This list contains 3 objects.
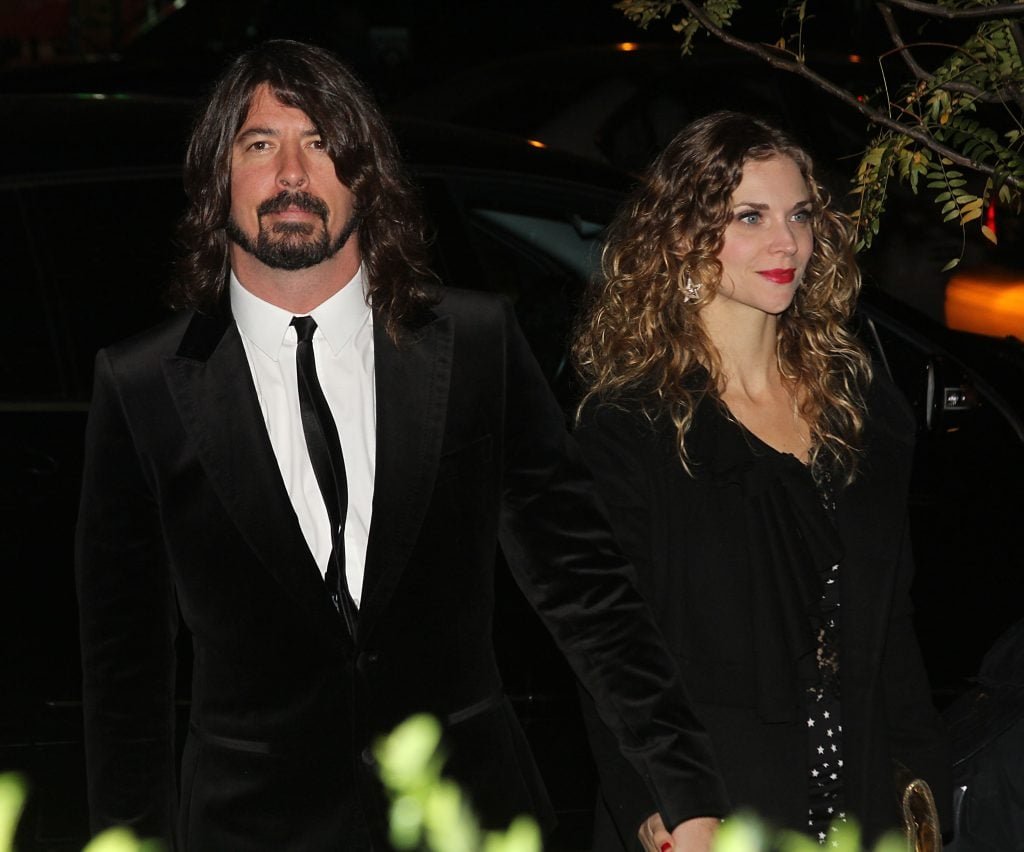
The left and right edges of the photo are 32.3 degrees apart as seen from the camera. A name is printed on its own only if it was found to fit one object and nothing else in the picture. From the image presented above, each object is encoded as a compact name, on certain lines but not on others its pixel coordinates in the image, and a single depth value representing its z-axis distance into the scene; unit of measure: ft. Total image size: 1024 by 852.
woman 10.24
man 9.10
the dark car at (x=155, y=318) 13.28
